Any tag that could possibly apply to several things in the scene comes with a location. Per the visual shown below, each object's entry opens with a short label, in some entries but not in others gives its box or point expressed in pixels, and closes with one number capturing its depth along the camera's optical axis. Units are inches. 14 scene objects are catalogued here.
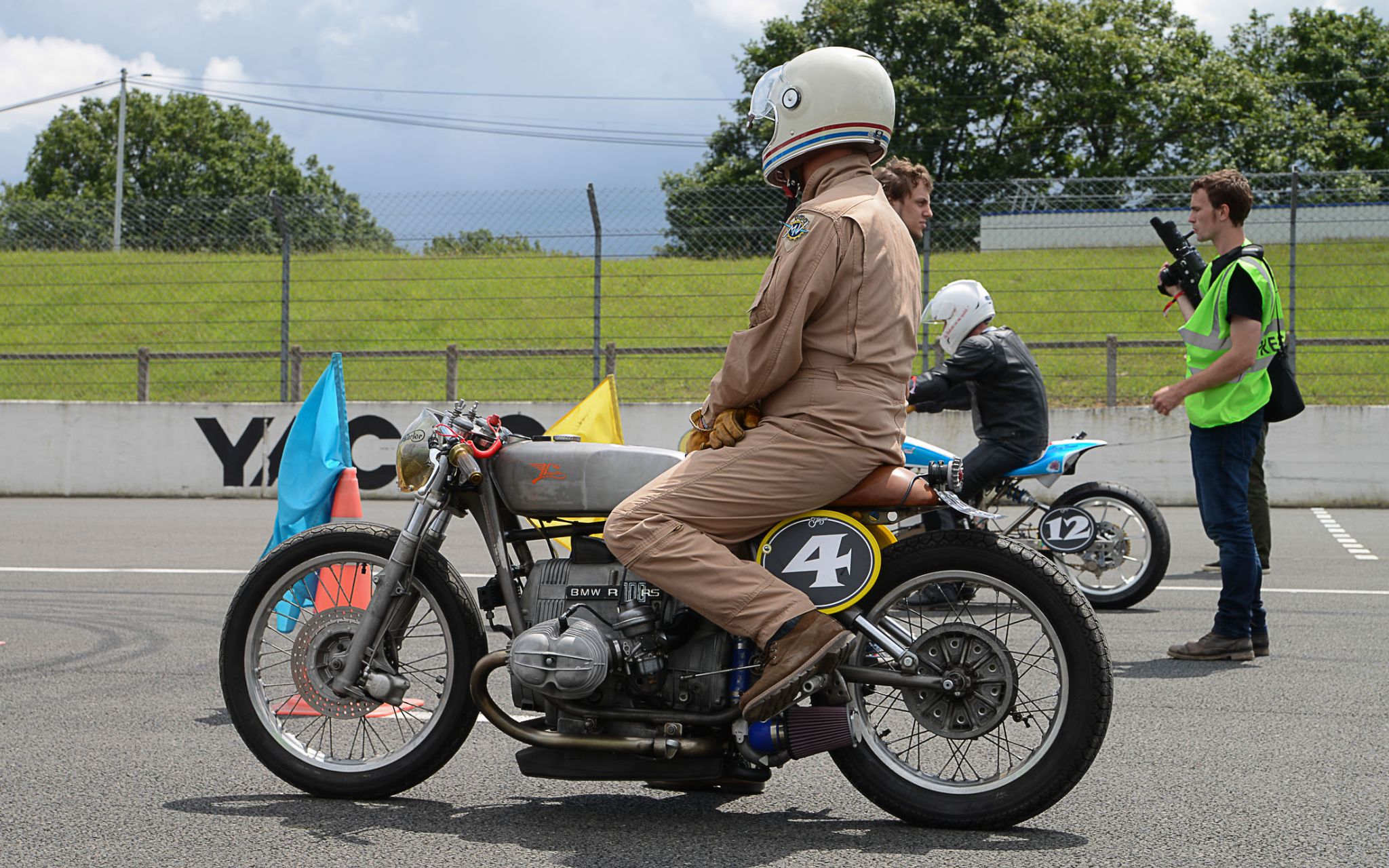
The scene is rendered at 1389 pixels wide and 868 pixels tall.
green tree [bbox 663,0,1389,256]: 2151.8
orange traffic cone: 161.9
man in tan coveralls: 141.0
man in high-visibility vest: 238.2
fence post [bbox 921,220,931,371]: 539.8
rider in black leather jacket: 283.9
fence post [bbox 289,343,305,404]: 572.7
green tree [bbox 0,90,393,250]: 2839.6
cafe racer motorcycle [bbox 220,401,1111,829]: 145.2
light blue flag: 211.0
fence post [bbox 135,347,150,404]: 598.9
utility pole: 1906.0
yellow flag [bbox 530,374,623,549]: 241.6
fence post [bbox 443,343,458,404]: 595.2
